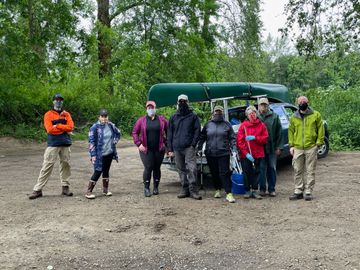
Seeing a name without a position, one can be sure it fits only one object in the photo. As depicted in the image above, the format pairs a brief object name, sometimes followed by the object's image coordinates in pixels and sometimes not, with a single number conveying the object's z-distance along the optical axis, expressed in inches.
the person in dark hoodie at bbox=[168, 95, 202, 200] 311.9
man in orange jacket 311.0
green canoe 351.9
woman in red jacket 310.8
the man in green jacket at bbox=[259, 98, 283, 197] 317.4
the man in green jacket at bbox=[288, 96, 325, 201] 297.6
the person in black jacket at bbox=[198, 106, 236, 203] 309.7
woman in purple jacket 318.3
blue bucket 318.0
